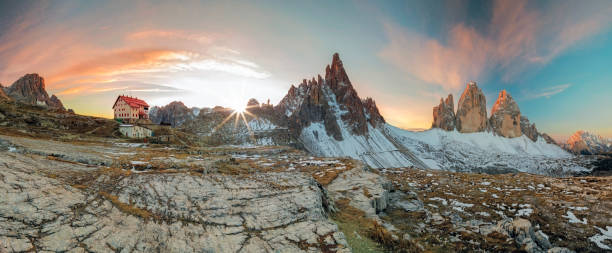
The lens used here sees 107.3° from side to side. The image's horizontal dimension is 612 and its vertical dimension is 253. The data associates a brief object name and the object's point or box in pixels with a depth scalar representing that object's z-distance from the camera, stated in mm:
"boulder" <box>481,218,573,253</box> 18250
